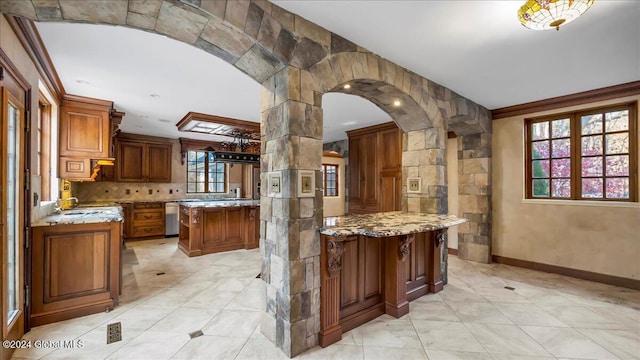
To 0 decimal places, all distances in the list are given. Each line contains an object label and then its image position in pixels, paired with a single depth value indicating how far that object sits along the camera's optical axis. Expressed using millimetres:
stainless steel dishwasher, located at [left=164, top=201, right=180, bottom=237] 6305
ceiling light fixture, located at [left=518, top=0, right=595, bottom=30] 1602
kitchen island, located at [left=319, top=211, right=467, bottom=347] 2104
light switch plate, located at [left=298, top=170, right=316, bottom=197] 1968
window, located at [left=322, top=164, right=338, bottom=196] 7848
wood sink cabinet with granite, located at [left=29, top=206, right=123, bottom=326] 2400
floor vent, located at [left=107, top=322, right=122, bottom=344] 2176
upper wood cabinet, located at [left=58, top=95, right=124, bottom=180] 3598
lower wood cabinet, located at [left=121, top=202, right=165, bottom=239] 5945
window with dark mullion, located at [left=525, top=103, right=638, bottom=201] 3457
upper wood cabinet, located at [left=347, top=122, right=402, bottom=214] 5430
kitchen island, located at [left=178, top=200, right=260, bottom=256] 4734
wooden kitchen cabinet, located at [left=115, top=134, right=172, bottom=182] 6176
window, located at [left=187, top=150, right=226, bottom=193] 7281
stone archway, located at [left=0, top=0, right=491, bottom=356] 1611
